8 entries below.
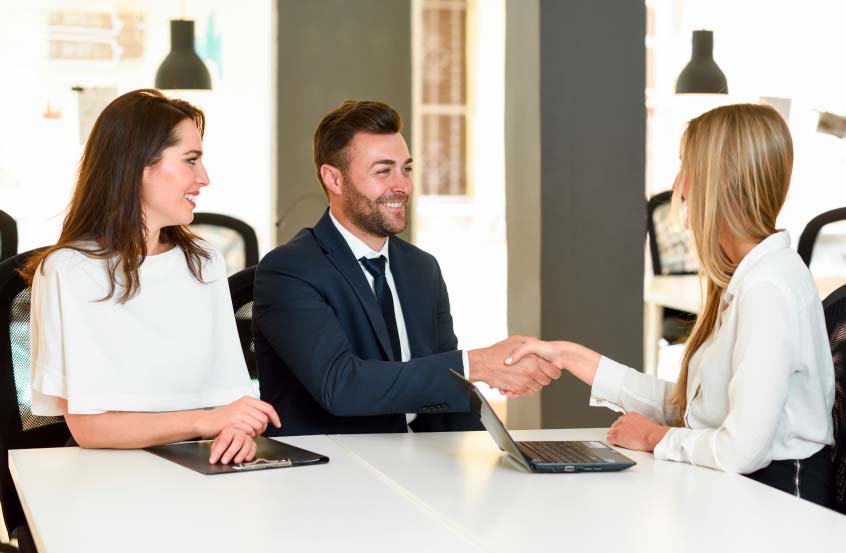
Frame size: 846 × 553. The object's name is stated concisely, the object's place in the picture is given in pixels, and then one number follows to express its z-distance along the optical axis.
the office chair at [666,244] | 5.46
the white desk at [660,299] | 4.91
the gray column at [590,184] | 3.42
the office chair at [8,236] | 3.74
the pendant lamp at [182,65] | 5.24
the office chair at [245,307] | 2.65
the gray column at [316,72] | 5.91
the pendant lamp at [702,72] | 5.39
